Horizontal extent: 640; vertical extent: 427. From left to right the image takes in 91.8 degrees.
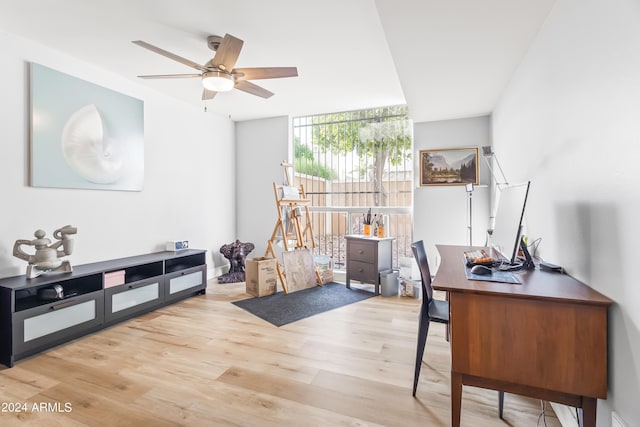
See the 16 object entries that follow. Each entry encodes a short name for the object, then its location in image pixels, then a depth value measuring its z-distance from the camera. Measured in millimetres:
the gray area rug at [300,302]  3297
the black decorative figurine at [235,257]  4691
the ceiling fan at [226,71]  2310
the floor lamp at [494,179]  3207
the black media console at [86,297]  2277
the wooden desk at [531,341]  1189
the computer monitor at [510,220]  1695
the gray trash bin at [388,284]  3975
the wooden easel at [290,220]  4295
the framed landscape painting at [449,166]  3992
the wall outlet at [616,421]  1127
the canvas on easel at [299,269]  4168
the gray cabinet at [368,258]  4070
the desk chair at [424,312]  1914
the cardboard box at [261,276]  3965
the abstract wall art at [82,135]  2771
